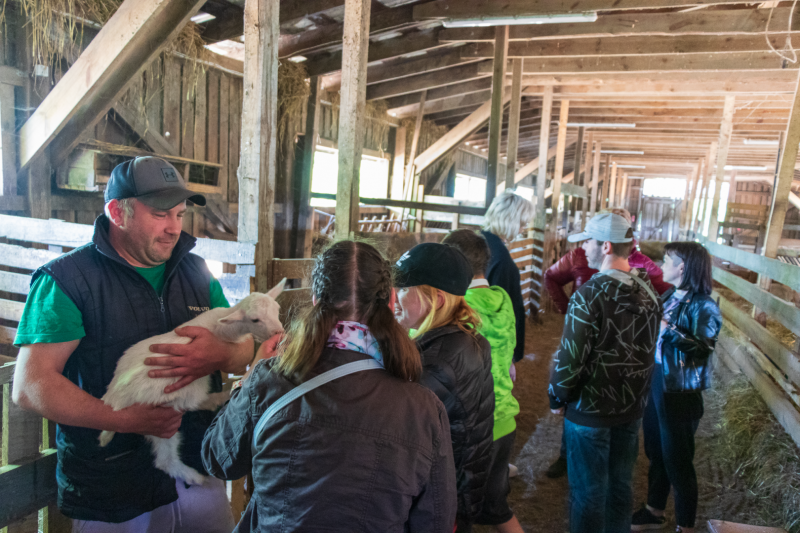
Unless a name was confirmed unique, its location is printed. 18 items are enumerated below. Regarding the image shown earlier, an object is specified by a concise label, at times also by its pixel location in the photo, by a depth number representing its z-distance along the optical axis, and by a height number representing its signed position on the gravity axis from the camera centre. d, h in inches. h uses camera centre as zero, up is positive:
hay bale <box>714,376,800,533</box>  126.6 -68.2
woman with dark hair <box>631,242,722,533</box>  110.7 -32.0
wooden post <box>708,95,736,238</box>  345.1 +59.3
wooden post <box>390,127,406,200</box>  417.4 +33.2
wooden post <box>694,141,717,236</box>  492.1 +51.6
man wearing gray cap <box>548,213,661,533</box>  93.9 -31.5
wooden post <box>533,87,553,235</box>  347.6 +35.5
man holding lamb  61.6 -21.4
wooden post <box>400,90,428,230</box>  401.7 +19.6
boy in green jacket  90.7 -29.0
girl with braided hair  46.0 -21.8
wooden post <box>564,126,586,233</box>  480.4 +56.0
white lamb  65.5 -25.5
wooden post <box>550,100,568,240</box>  374.0 +49.2
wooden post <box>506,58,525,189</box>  284.7 +55.9
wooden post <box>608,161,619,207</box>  877.6 +52.8
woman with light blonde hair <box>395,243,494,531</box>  68.7 -20.3
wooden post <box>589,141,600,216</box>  603.0 +57.6
